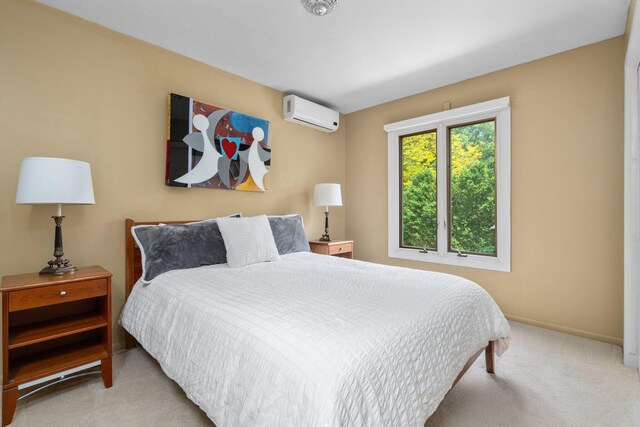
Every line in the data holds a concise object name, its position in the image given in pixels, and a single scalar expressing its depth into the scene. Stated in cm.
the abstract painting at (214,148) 268
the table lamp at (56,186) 173
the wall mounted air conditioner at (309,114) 354
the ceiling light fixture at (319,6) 189
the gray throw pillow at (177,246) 217
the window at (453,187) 310
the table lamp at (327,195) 374
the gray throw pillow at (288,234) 301
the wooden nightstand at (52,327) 161
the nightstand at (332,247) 363
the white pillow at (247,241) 245
